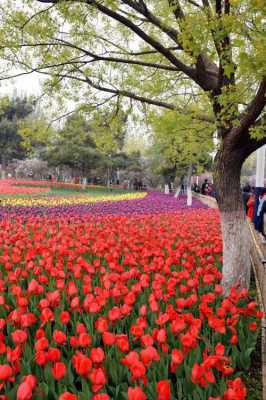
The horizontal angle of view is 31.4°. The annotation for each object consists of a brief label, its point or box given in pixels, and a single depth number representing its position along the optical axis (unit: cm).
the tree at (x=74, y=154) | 3678
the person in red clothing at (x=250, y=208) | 1672
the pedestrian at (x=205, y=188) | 3703
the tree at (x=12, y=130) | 5544
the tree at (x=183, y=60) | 440
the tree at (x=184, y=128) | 666
